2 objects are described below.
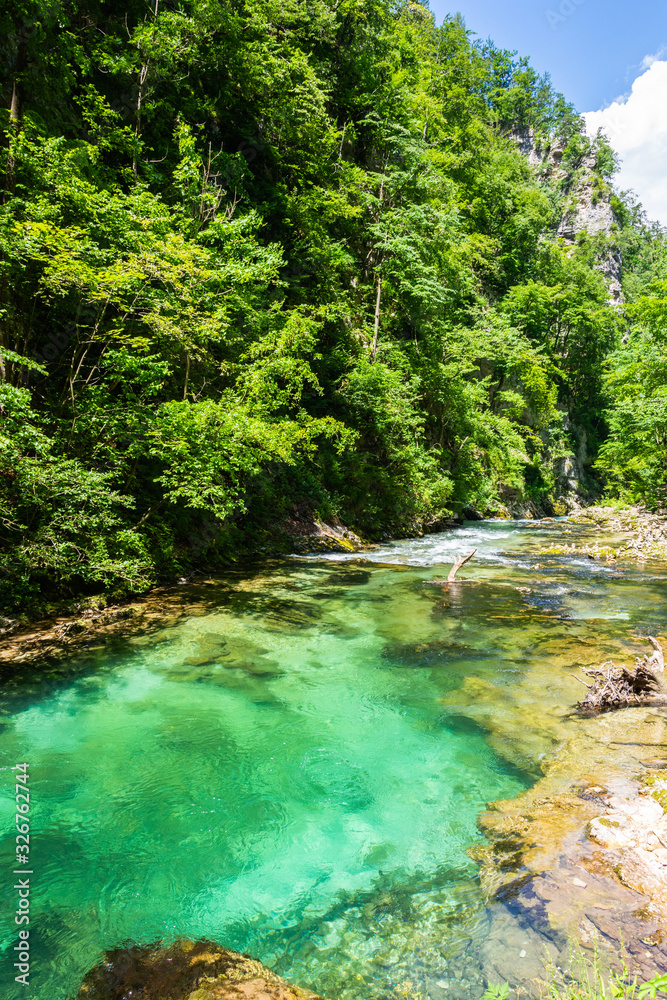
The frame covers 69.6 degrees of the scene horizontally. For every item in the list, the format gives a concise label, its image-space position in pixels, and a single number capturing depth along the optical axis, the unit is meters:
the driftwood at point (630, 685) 4.86
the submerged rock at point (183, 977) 2.18
